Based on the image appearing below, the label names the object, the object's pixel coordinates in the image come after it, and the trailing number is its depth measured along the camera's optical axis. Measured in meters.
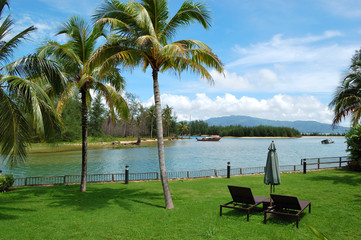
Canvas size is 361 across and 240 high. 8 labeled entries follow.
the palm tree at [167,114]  105.26
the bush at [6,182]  12.93
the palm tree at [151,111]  90.56
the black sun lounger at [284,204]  7.31
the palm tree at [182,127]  142.44
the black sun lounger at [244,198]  8.16
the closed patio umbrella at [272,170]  8.38
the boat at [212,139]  109.21
